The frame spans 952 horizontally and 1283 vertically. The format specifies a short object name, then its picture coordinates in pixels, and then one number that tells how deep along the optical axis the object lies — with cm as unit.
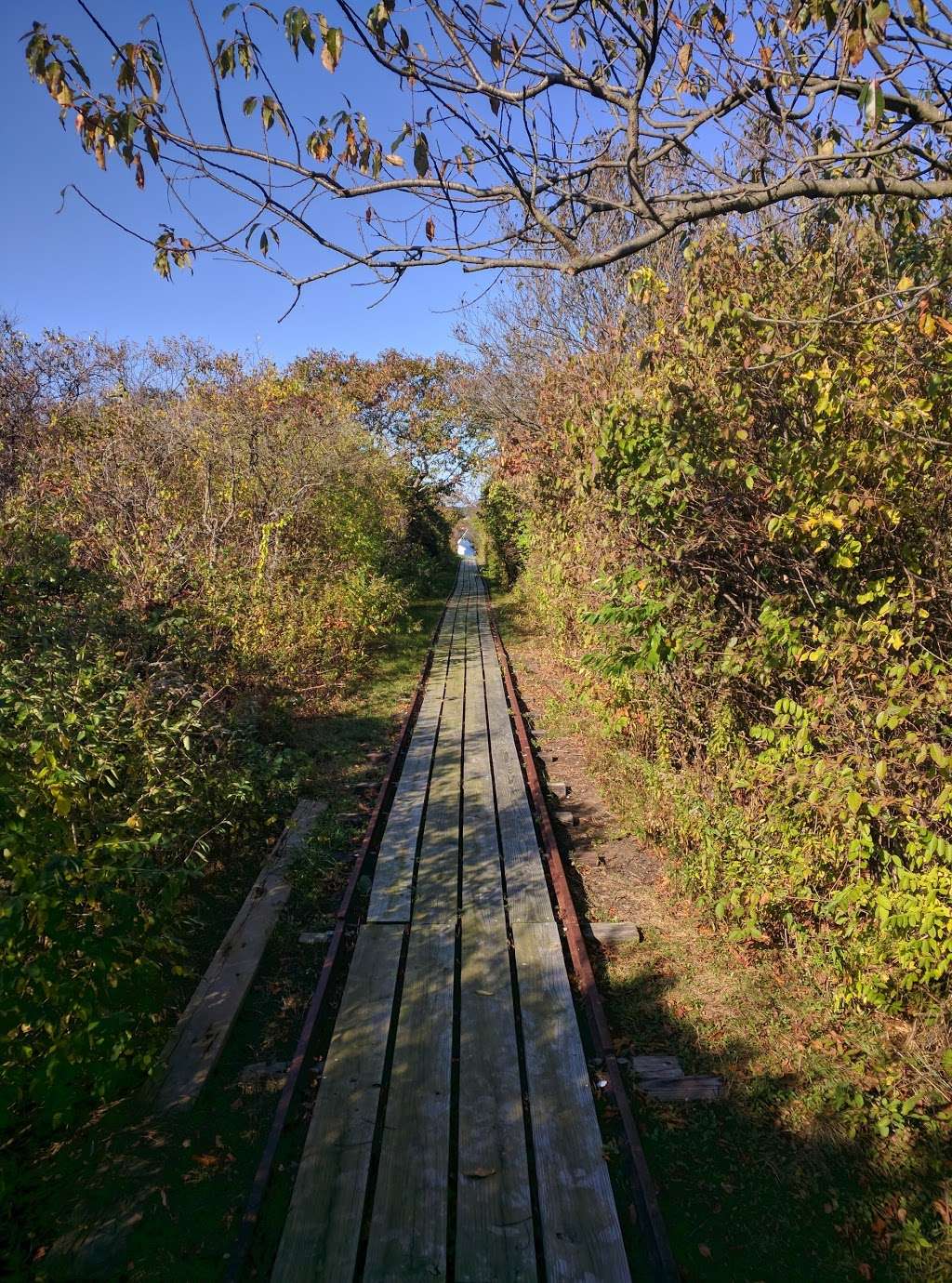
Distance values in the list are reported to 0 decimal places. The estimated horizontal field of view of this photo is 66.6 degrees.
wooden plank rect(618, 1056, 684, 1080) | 371
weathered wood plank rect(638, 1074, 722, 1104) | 358
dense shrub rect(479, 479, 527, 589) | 1798
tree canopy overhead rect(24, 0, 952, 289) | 276
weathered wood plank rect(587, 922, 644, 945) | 491
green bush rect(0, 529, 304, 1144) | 274
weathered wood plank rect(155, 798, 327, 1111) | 364
